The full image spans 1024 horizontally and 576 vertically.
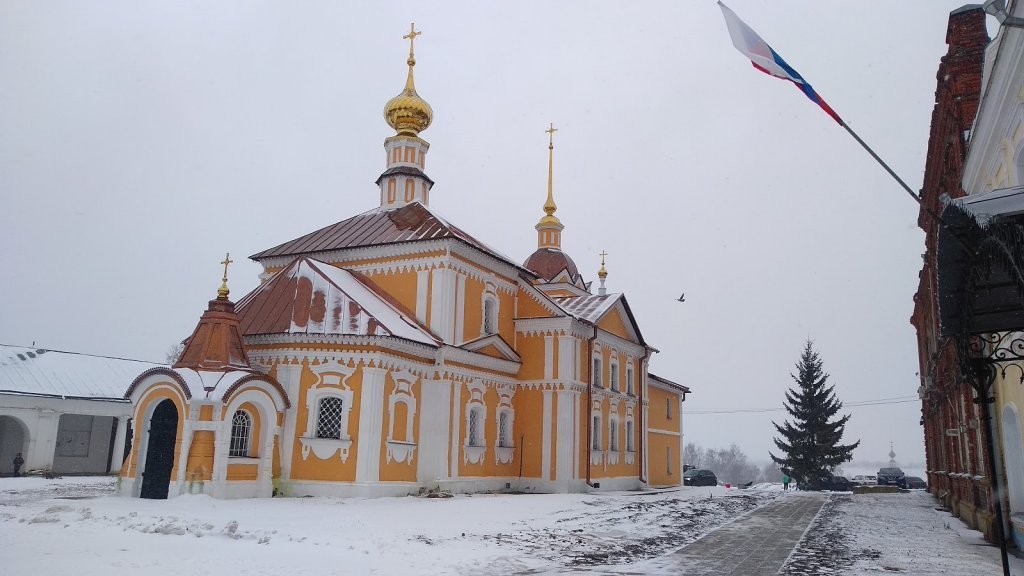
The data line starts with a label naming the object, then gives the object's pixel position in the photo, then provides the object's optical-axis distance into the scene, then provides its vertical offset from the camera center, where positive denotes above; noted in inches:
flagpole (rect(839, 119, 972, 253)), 325.3 +127.2
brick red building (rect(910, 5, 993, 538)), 535.5 +209.7
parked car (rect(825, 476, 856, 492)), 1776.6 -46.1
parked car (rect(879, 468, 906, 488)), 1663.4 -26.1
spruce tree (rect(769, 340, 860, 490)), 1824.6 +63.8
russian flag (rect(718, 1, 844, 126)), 379.2 +199.1
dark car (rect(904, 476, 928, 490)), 1938.4 -41.3
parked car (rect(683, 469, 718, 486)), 1755.7 -44.0
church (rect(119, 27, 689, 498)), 737.0 +81.9
